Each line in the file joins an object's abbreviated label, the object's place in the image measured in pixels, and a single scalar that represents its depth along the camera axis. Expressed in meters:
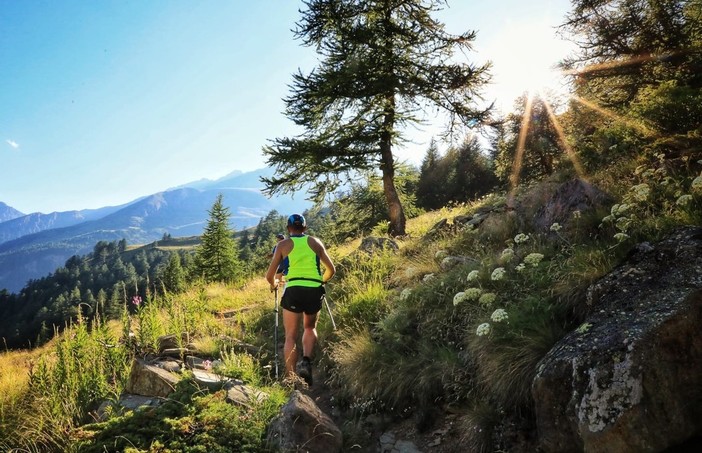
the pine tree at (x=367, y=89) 14.81
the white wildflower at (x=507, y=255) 5.64
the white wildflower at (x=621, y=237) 4.28
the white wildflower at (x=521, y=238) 5.98
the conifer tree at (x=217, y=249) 31.98
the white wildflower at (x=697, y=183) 4.13
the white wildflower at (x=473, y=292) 5.03
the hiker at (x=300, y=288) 6.04
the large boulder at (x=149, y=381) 5.17
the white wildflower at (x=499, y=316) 4.04
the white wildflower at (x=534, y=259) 5.01
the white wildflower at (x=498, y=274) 4.92
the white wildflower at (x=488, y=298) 4.77
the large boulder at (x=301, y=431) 3.69
